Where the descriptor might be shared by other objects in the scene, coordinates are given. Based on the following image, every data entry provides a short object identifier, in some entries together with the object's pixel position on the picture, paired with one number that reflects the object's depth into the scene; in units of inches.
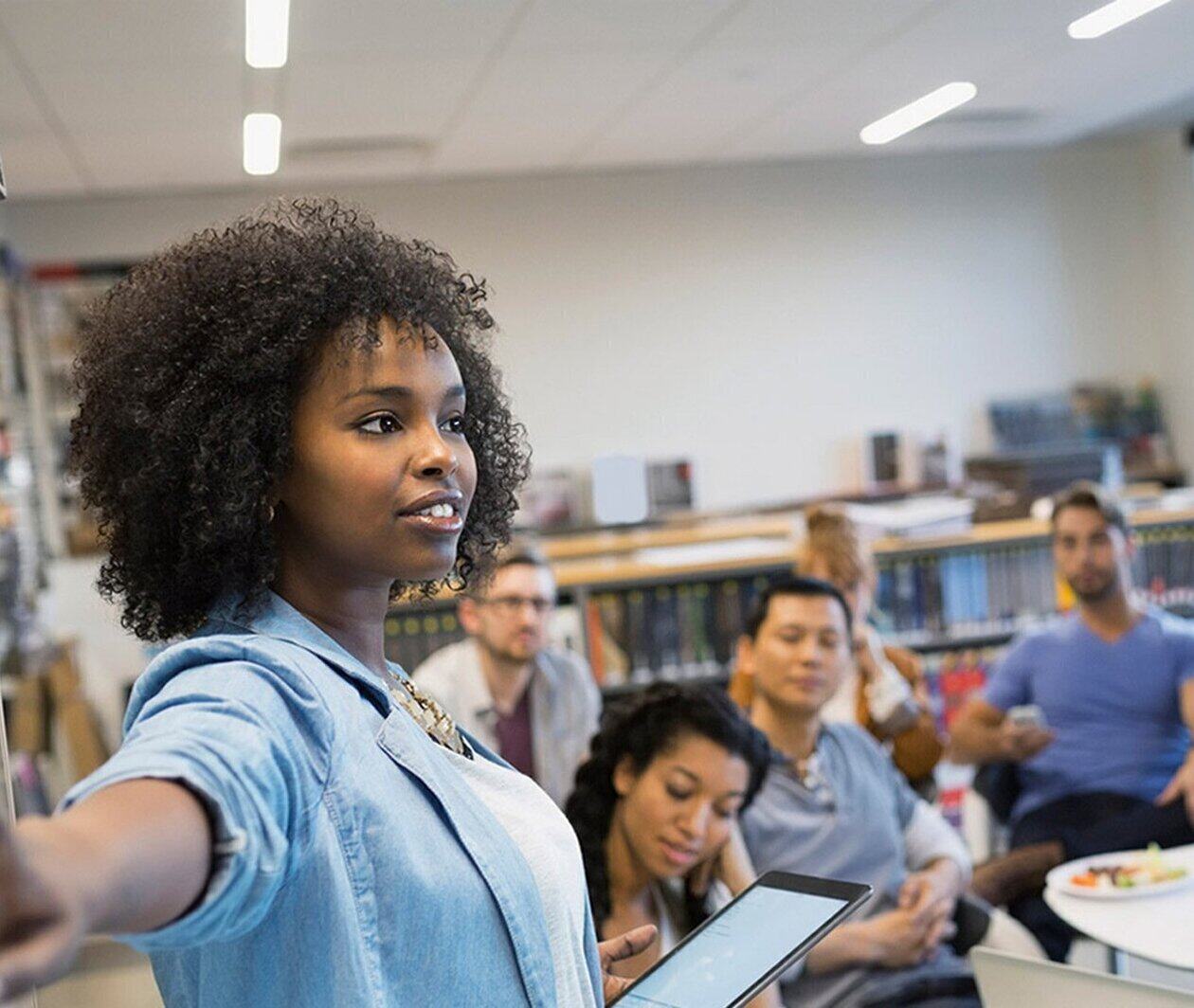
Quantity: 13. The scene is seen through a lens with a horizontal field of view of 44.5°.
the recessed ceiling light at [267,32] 152.3
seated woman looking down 86.4
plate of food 101.3
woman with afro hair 30.0
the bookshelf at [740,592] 183.5
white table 92.0
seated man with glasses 144.3
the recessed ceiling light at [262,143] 209.8
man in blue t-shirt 145.3
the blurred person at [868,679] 146.6
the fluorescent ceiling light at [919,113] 206.4
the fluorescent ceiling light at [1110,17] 110.6
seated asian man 103.4
